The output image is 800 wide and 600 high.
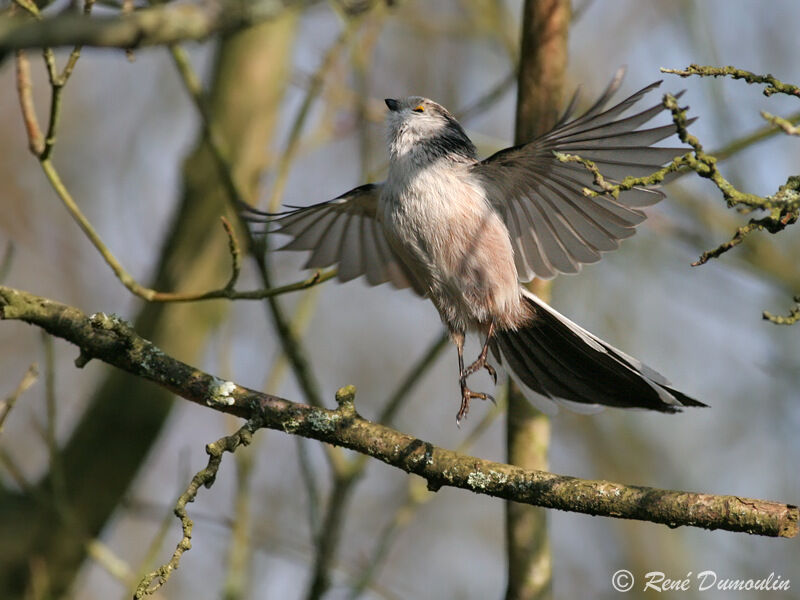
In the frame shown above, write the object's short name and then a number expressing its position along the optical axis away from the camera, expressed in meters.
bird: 6.06
